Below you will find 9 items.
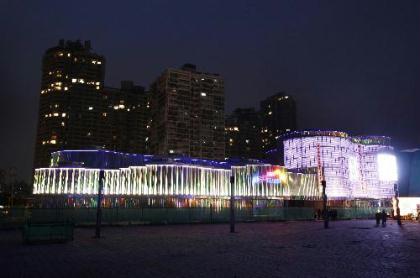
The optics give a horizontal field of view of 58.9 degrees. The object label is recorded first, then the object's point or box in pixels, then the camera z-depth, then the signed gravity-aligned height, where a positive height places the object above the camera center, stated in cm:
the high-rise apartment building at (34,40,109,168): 15912 +4274
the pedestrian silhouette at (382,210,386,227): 3905 -222
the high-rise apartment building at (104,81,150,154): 17788 +3913
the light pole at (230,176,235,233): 2932 -91
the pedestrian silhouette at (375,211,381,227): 3978 -213
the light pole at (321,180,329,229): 3480 -190
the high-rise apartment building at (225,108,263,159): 19561 +2459
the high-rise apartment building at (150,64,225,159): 14050 +3330
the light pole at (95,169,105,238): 2436 -76
